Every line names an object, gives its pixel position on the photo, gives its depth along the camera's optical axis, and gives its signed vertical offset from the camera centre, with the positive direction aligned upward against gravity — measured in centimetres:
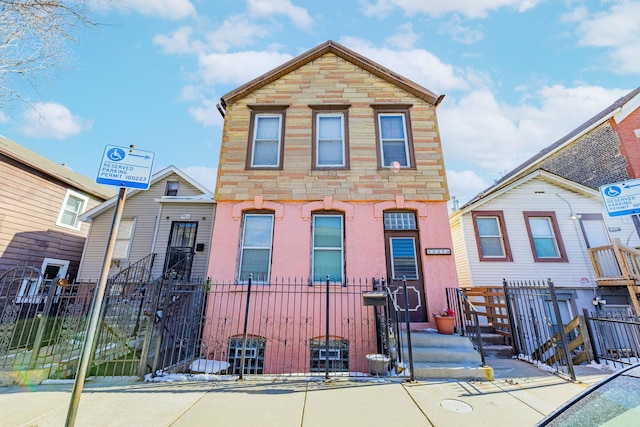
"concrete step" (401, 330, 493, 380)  558 -123
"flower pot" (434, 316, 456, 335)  727 -65
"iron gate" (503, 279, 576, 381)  600 -96
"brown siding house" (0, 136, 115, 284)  1169 +362
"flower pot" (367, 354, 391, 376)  568 -129
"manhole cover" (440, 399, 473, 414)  420 -156
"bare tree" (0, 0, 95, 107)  680 +661
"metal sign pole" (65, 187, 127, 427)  295 -31
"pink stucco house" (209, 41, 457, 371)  820 +330
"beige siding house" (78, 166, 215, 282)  1207 +277
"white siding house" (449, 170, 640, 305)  1116 +260
